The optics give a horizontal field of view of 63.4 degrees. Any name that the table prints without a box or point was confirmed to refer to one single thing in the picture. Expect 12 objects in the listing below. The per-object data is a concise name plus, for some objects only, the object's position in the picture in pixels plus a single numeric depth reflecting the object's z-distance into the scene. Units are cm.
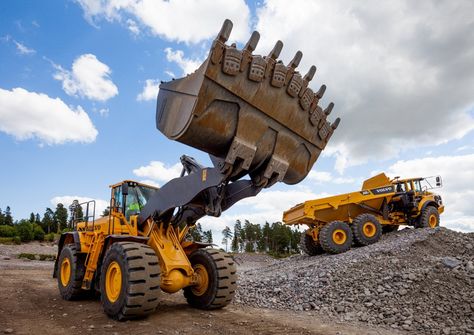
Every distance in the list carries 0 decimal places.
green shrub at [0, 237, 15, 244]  3918
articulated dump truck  1430
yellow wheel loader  512
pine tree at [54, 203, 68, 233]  5978
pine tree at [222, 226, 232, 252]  7719
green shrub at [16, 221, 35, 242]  4153
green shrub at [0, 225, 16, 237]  4387
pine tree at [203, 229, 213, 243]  6925
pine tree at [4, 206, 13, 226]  6494
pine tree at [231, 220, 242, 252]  7085
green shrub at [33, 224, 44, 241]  4306
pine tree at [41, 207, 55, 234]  6119
